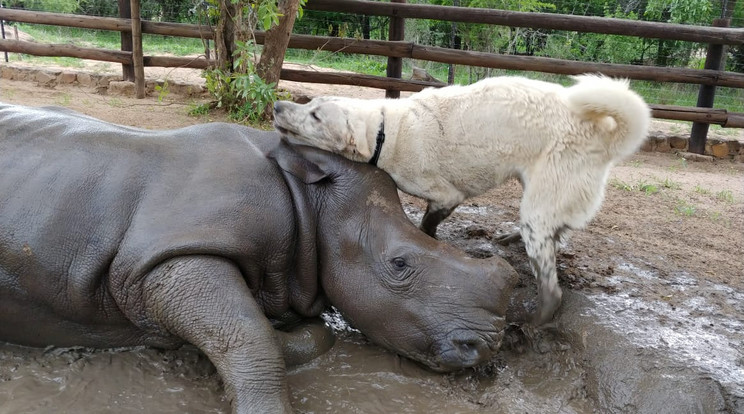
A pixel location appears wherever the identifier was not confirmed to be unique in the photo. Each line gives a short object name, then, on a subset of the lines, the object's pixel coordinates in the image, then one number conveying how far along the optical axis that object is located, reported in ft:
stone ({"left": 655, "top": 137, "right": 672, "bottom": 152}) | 32.48
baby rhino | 9.01
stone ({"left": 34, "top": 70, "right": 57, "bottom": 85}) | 37.01
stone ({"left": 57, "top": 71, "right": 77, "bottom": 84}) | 37.29
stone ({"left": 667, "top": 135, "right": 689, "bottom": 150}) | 32.71
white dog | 12.22
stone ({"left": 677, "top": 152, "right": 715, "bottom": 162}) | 31.09
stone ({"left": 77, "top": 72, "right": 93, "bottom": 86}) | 36.86
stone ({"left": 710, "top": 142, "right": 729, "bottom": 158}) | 32.45
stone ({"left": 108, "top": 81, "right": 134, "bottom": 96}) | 34.73
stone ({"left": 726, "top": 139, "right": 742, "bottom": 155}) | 32.35
